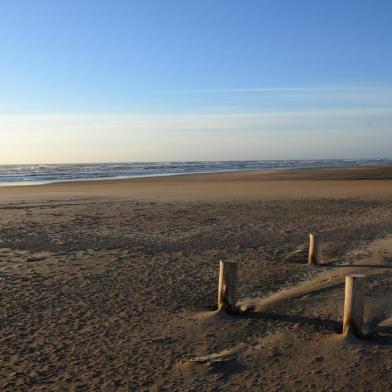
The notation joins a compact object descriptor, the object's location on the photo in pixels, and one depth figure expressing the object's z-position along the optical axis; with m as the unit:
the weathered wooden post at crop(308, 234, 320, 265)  10.18
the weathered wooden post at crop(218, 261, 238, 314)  7.03
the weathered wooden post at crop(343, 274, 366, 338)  6.07
